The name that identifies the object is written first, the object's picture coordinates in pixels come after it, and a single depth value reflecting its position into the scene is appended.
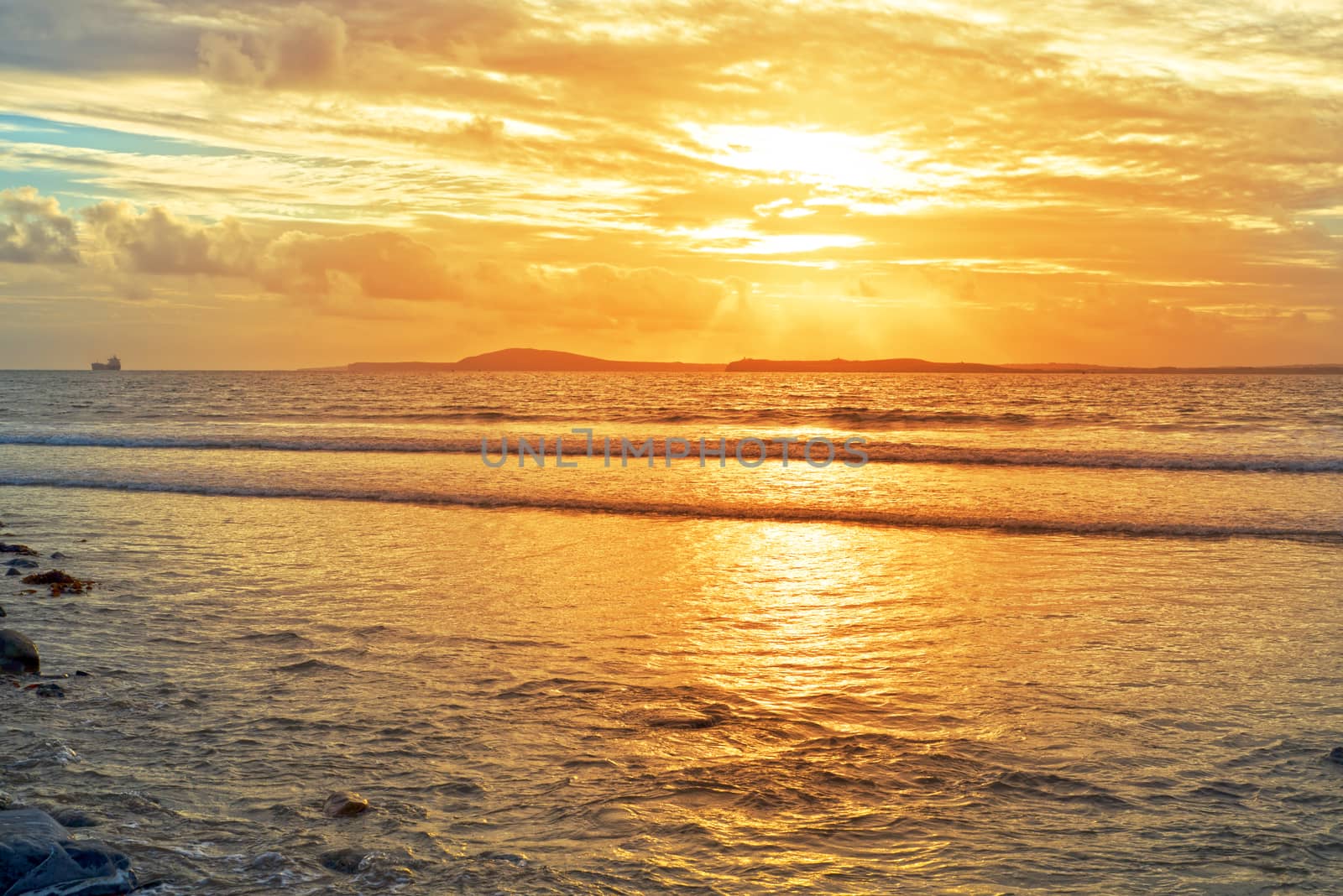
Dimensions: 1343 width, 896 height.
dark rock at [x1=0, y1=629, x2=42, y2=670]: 8.03
